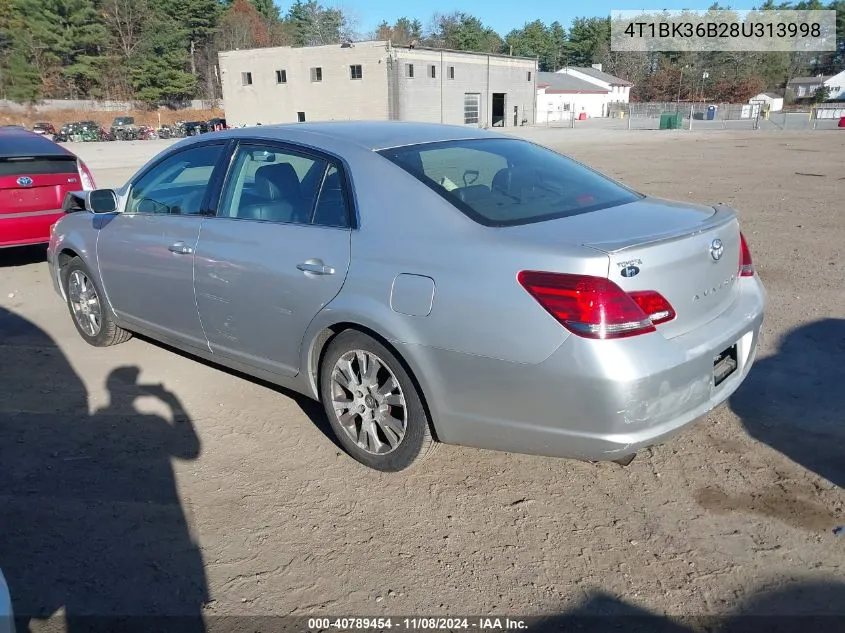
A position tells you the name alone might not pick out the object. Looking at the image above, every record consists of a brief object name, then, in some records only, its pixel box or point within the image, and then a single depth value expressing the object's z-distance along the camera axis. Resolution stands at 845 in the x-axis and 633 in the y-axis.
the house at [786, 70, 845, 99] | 97.56
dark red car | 7.14
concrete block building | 51.00
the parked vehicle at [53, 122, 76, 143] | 51.67
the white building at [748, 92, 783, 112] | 85.22
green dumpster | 50.59
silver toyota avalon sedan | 2.71
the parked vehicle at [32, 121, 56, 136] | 52.47
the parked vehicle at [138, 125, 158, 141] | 54.38
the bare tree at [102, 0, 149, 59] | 80.00
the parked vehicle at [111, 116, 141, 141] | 53.69
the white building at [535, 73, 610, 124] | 79.31
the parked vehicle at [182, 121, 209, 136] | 54.00
